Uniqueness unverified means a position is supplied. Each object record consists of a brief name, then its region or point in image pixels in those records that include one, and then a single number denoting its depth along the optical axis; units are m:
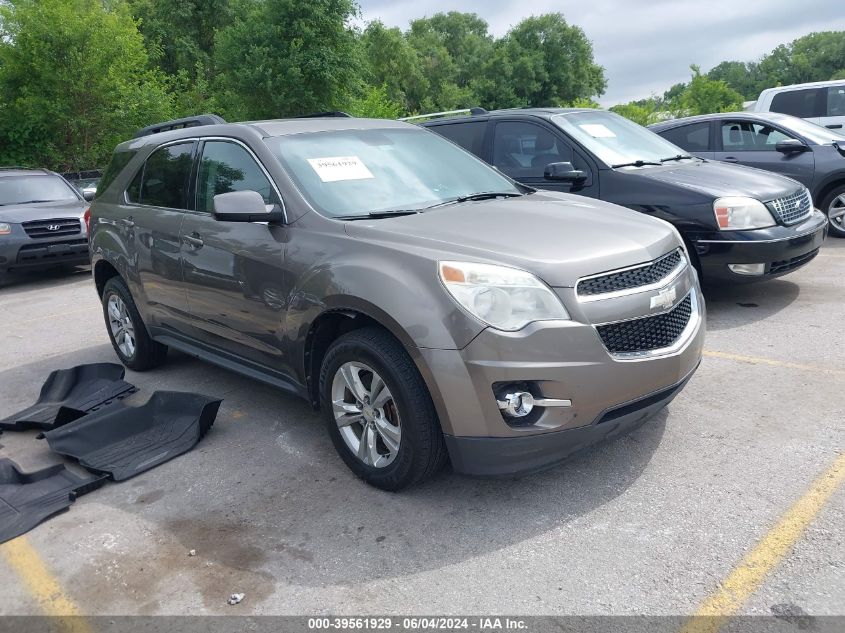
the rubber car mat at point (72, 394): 4.67
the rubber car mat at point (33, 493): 3.51
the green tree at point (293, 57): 26.52
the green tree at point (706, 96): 35.50
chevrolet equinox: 3.08
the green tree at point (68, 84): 20.73
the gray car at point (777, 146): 8.70
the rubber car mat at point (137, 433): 4.08
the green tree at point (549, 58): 63.84
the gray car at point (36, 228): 10.45
